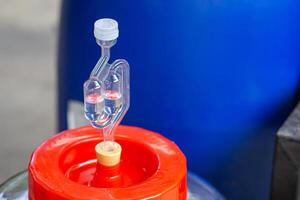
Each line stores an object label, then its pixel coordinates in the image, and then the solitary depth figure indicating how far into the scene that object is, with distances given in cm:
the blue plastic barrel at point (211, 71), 125
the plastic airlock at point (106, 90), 95
